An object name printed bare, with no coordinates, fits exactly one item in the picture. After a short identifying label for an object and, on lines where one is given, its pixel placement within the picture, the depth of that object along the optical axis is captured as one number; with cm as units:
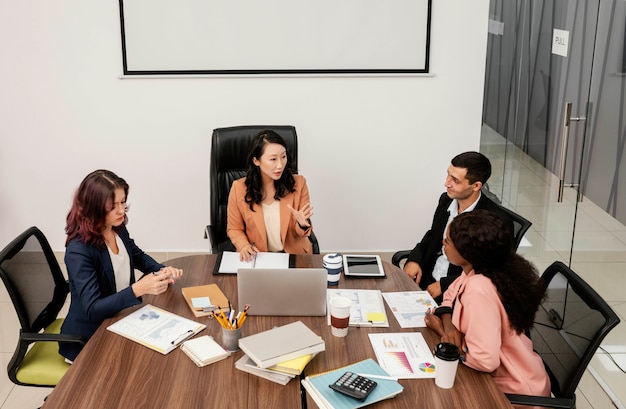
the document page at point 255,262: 311
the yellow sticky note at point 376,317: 267
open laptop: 262
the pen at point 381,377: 225
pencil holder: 242
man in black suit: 339
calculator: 214
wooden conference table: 216
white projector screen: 449
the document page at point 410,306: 267
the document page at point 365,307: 265
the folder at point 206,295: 272
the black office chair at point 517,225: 312
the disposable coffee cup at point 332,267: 297
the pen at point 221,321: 243
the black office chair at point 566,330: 232
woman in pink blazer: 233
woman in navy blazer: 272
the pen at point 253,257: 315
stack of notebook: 227
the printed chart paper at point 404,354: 232
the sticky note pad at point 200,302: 274
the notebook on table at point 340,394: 213
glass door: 357
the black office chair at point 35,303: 272
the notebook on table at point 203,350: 237
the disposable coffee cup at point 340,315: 250
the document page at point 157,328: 249
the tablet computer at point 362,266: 306
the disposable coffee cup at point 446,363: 219
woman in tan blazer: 351
